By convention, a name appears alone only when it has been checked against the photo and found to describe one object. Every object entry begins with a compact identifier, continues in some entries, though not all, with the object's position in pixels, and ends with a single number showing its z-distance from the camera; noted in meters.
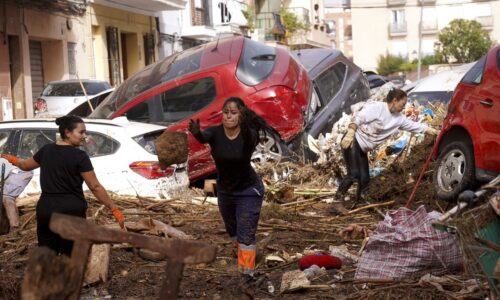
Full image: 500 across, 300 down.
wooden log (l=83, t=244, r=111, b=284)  7.45
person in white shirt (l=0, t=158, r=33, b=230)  9.48
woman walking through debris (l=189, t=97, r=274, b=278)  7.17
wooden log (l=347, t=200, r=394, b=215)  10.43
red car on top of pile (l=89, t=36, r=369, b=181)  12.94
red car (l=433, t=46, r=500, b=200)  8.73
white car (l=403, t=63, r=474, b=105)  16.52
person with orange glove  6.66
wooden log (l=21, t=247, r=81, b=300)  4.09
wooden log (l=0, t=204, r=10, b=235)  9.08
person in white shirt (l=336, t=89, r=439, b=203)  10.63
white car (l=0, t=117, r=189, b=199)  10.76
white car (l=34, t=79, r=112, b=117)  20.34
